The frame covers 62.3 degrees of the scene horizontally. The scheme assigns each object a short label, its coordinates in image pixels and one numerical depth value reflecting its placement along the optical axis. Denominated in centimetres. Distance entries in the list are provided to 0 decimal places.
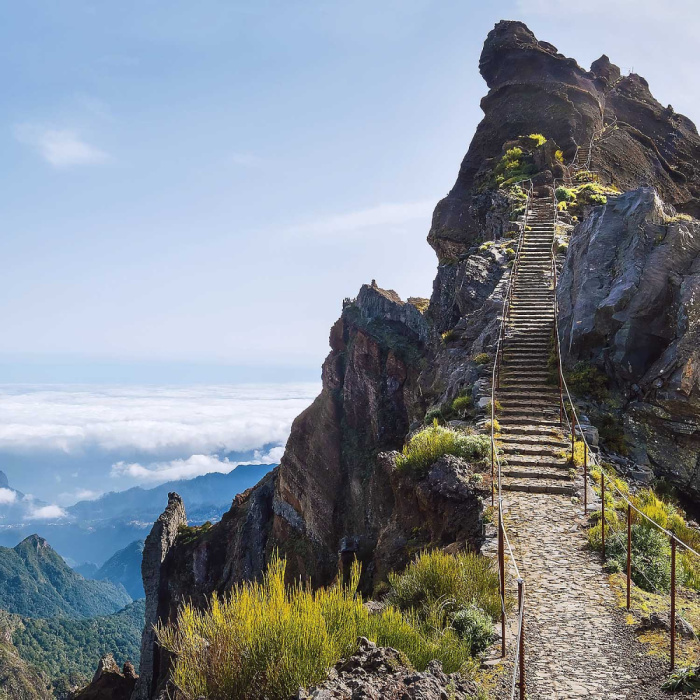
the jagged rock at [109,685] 4509
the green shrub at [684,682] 569
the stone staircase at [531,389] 1303
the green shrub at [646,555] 888
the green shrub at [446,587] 760
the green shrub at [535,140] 4555
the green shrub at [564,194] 3441
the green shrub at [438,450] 1327
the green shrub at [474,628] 690
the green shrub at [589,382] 1692
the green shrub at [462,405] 1774
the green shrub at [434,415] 1847
